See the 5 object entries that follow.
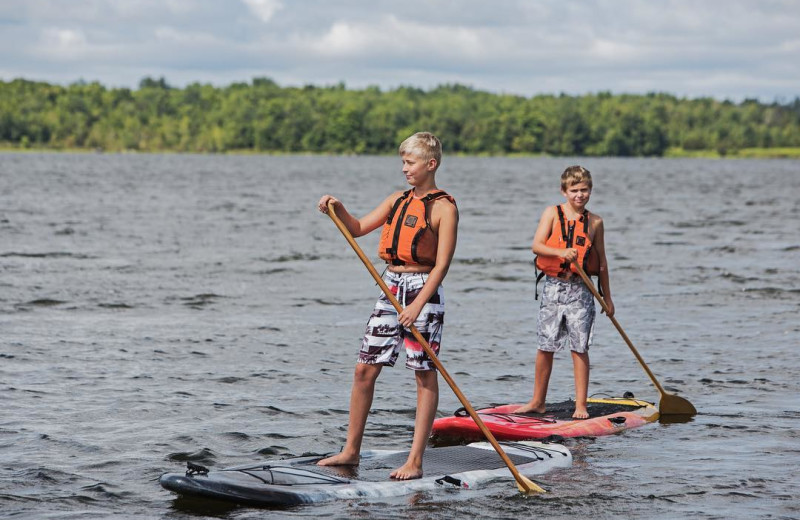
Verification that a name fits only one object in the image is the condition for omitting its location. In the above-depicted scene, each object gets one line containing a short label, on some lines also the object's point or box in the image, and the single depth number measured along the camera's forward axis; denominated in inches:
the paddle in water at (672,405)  816.9
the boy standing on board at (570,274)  732.7
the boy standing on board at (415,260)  565.3
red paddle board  729.6
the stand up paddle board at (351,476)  555.5
